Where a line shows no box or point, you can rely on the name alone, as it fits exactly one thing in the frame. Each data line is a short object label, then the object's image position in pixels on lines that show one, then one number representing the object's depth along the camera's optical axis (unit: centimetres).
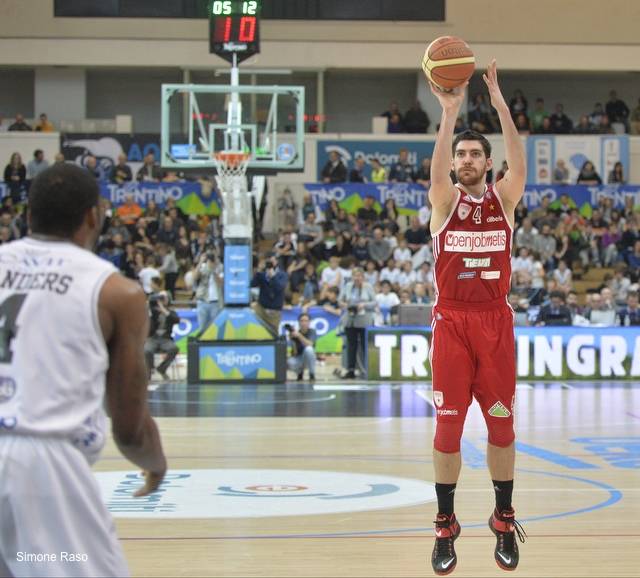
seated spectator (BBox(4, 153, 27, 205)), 2428
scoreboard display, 1712
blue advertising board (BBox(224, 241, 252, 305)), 1700
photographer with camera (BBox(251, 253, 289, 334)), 1814
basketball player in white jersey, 294
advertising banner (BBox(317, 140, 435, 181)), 2778
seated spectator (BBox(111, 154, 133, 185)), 2547
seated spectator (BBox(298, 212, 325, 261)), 2298
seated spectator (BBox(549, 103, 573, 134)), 2903
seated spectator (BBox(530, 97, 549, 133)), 2983
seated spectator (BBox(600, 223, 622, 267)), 2416
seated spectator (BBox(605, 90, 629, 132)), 3011
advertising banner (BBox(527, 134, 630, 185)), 2795
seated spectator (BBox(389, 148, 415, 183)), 2614
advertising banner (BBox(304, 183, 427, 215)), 2533
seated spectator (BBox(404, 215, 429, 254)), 2298
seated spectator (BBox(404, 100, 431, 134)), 2862
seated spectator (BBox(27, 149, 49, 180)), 2522
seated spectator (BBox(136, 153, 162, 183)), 2580
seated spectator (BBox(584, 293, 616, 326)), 1891
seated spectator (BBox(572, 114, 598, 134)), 2911
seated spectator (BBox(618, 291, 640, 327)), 1866
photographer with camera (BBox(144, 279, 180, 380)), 1691
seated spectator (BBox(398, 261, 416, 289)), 2075
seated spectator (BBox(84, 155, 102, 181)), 2602
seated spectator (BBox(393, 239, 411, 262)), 2195
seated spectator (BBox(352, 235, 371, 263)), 2253
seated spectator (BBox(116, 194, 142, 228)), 2378
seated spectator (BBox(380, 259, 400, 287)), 2084
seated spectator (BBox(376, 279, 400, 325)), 1928
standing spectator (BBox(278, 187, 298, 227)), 2511
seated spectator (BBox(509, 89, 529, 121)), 2945
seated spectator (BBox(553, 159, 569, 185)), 2698
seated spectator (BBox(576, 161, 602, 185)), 2670
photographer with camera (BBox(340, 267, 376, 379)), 1753
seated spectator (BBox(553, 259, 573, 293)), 2156
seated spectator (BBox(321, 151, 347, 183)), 2580
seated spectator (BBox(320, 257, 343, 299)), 2066
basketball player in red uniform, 584
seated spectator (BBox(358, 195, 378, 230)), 2433
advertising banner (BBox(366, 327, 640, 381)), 1709
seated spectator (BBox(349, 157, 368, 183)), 2602
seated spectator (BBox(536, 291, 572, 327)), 1814
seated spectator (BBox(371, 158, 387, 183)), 2630
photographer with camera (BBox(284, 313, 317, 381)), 1741
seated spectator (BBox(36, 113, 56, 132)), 2802
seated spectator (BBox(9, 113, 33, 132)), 2781
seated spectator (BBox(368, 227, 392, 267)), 2242
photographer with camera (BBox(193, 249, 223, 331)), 1822
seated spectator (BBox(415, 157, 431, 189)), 2587
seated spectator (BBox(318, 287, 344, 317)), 1973
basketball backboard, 1697
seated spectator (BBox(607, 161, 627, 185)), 2722
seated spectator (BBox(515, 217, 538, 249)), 2334
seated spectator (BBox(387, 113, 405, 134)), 2869
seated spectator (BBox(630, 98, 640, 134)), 2962
